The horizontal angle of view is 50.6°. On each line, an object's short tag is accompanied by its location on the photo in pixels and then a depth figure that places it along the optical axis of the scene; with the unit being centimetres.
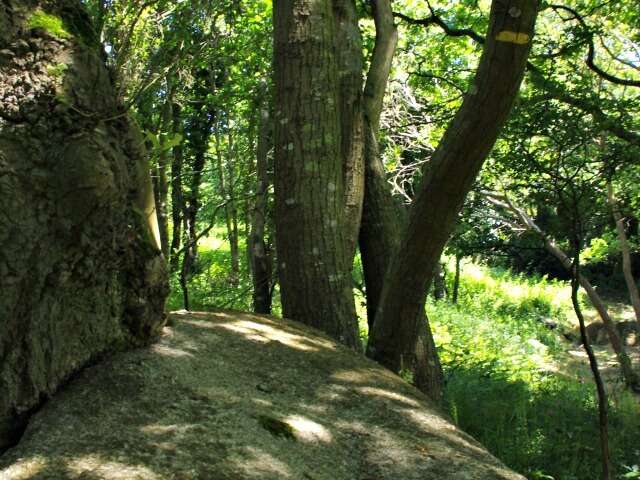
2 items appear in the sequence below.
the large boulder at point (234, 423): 251
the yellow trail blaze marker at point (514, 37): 381
